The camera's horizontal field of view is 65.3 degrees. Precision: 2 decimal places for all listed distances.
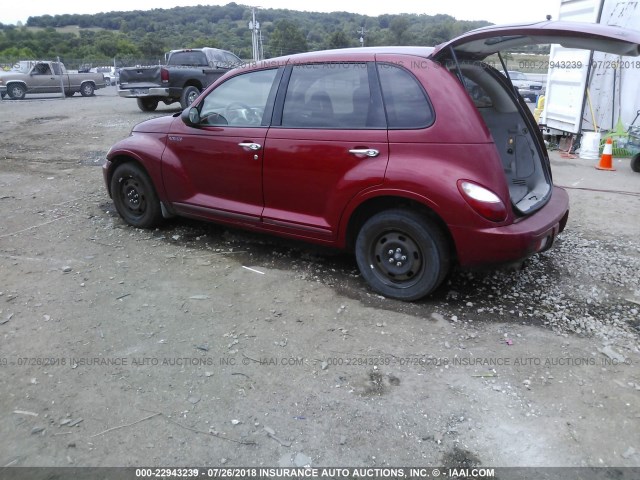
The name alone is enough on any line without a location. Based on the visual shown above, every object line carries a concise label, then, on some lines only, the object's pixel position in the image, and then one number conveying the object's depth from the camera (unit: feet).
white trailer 29.73
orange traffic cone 27.89
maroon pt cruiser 11.23
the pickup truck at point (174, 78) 47.32
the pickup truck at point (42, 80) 70.59
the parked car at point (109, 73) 118.83
